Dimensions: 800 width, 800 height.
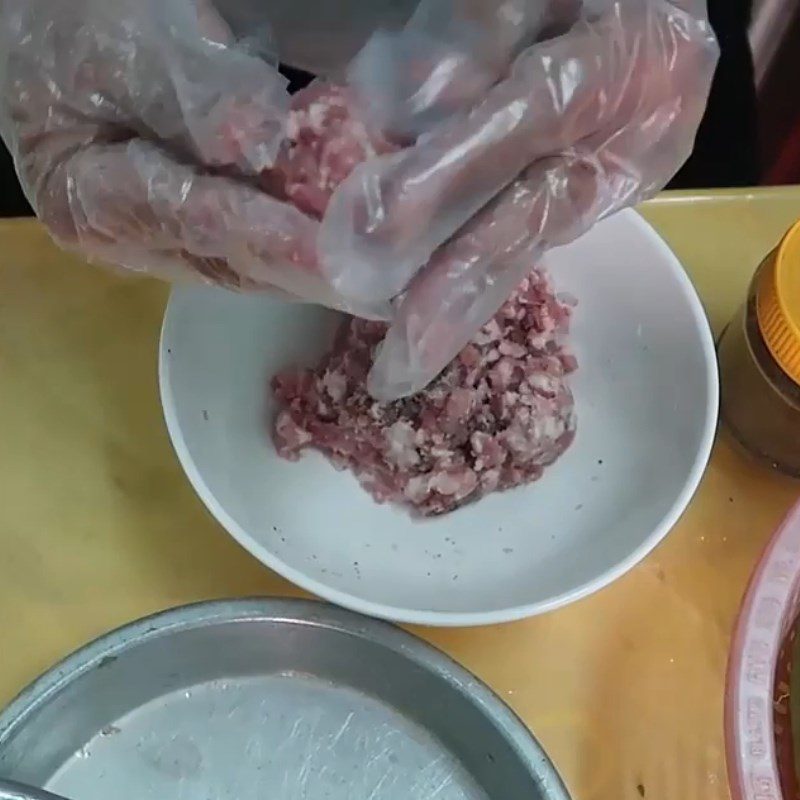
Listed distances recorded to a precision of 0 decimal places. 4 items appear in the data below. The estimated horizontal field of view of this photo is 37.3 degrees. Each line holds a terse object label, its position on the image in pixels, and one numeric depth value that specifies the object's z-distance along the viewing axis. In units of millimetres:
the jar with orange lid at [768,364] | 534
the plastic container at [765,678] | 495
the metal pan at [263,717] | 531
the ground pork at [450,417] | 565
